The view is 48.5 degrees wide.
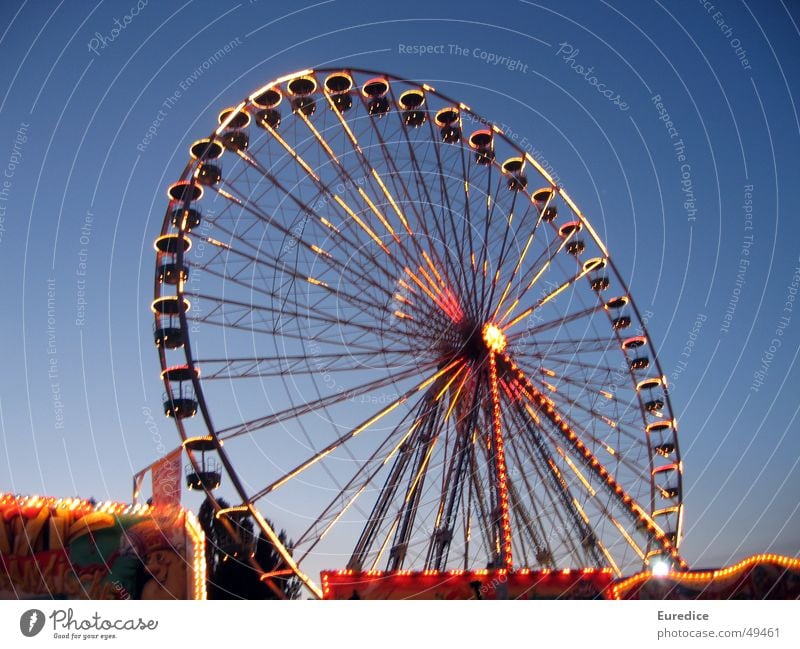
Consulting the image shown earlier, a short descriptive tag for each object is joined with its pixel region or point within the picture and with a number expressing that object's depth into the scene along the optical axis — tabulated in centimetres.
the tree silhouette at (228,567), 3006
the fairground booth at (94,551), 1316
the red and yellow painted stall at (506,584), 1483
